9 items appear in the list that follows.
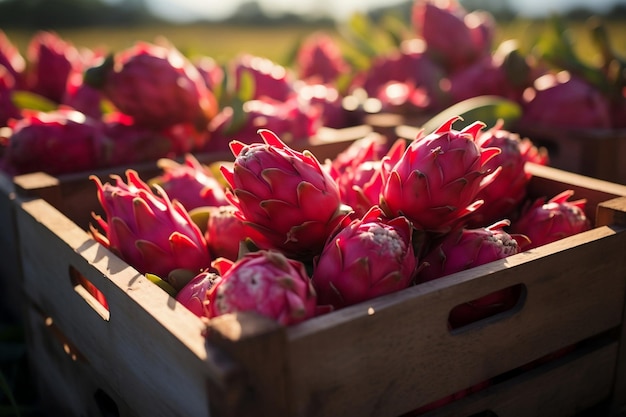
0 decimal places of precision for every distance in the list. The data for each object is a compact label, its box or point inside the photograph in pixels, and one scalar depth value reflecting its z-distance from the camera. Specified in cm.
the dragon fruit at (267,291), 70
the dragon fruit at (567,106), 169
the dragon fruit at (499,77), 182
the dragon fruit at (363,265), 77
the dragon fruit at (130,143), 141
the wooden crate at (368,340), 67
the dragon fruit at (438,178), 87
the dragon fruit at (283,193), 84
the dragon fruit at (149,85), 143
